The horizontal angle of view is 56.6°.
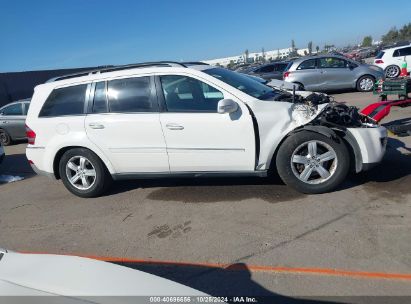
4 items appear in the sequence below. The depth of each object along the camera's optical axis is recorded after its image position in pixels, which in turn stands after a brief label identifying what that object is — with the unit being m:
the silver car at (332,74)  14.42
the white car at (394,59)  17.58
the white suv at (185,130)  4.54
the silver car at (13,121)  11.80
